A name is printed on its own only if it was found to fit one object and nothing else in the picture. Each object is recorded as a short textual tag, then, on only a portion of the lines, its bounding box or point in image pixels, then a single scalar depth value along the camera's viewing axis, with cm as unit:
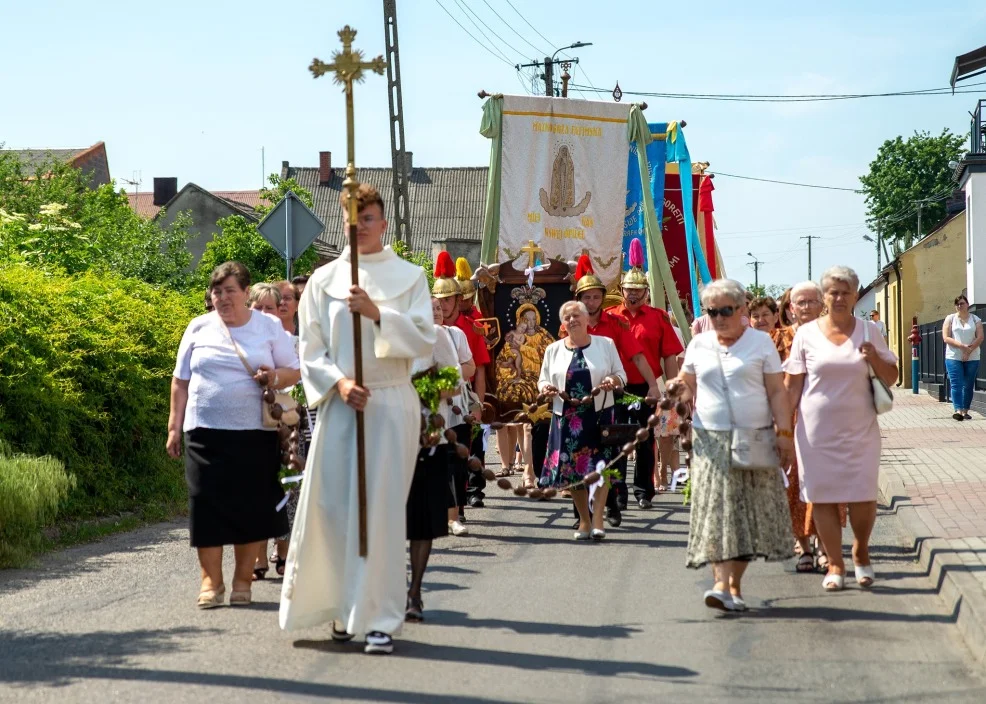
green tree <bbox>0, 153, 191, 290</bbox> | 1709
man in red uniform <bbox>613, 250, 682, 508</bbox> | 1286
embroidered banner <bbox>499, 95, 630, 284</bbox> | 1606
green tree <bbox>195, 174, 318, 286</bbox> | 4059
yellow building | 4962
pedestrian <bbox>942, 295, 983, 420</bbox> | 2280
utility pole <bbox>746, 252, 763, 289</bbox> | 14040
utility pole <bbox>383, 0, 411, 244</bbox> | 2866
